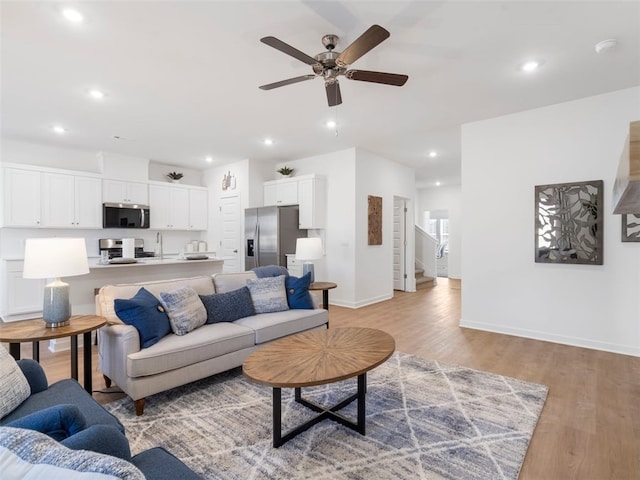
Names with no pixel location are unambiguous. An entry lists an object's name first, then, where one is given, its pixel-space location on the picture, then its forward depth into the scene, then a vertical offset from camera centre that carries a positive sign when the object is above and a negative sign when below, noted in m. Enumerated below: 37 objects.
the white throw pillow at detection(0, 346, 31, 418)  1.38 -0.65
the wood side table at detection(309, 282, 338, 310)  3.95 -0.61
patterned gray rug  1.78 -1.24
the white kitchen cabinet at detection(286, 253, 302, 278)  5.89 -0.50
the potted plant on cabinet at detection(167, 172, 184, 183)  6.94 +1.30
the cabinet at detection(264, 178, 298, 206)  6.14 +0.87
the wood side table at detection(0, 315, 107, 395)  2.11 -0.63
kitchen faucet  6.76 -0.26
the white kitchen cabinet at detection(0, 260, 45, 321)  4.61 -0.81
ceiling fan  2.12 +1.25
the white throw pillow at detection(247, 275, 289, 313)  3.34 -0.59
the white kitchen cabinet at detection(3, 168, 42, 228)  4.97 +0.62
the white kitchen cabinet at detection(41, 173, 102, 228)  5.35 +0.63
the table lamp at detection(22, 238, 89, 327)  2.25 -0.20
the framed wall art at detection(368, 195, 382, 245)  6.01 +0.30
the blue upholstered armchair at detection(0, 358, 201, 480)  0.67 -0.75
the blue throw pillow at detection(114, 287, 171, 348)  2.40 -0.59
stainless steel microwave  5.89 +0.41
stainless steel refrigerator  5.83 +0.06
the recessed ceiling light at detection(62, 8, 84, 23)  2.25 +1.55
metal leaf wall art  3.58 +0.15
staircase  8.14 -1.11
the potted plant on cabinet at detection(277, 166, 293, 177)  6.40 +1.29
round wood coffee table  1.81 -0.76
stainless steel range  6.04 -0.18
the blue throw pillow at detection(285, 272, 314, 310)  3.51 -0.60
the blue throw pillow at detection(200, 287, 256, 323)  3.01 -0.64
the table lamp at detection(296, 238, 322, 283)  4.16 -0.17
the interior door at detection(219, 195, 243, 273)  6.79 +0.07
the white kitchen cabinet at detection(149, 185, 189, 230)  6.57 +0.63
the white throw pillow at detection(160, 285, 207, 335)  2.65 -0.60
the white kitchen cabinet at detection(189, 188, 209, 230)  7.17 +0.62
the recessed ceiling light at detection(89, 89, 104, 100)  3.50 +1.56
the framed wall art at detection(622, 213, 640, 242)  3.37 +0.08
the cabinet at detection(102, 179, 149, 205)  5.95 +0.86
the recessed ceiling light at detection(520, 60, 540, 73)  2.89 +1.53
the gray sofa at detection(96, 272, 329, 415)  2.29 -0.84
